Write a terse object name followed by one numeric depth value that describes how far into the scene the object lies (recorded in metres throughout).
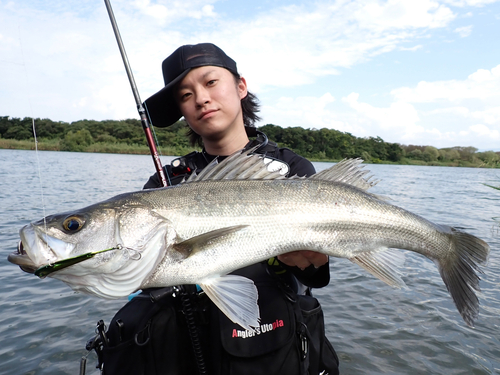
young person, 0.61
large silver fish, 0.55
